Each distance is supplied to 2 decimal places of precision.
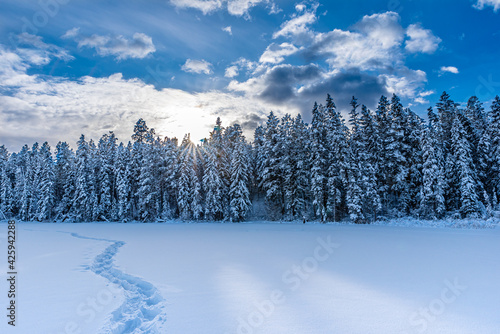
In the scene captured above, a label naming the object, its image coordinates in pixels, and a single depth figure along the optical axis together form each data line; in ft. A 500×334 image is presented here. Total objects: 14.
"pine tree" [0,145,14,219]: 185.47
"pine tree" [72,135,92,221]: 157.28
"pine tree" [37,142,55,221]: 164.35
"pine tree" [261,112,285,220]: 141.69
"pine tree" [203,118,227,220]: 140.15
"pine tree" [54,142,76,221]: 168.25
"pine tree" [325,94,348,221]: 115.85
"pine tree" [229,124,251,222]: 136.36
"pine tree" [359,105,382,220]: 112.37
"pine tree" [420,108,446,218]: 104.58
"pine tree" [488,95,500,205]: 108.58
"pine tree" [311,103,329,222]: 120.68
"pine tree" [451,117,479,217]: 100.42
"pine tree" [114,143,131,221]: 152.46
